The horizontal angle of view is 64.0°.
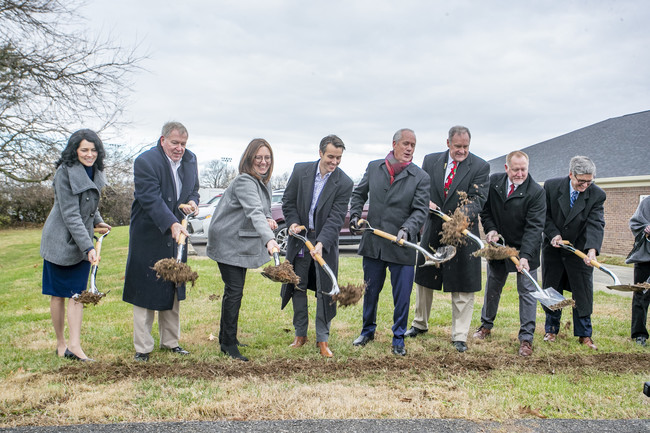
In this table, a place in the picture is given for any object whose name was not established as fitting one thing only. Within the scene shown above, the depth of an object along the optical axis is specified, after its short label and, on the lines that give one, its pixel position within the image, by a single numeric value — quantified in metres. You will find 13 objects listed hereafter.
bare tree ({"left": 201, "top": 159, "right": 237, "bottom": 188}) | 68.88
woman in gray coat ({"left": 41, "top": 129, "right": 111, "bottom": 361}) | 4.59
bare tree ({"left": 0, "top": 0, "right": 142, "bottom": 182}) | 14.96
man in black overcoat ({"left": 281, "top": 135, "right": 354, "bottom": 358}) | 5.20
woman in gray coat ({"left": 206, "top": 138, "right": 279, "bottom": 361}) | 4.86
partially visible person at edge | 6.06
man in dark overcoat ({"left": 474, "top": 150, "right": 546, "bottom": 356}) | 5.57
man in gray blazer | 5.25
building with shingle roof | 20.94
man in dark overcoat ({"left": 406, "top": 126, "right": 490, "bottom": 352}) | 5.55
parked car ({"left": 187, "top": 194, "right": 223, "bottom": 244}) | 14.15
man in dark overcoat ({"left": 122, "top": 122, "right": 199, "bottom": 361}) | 4.68
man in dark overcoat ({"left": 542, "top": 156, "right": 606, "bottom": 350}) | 5.83
